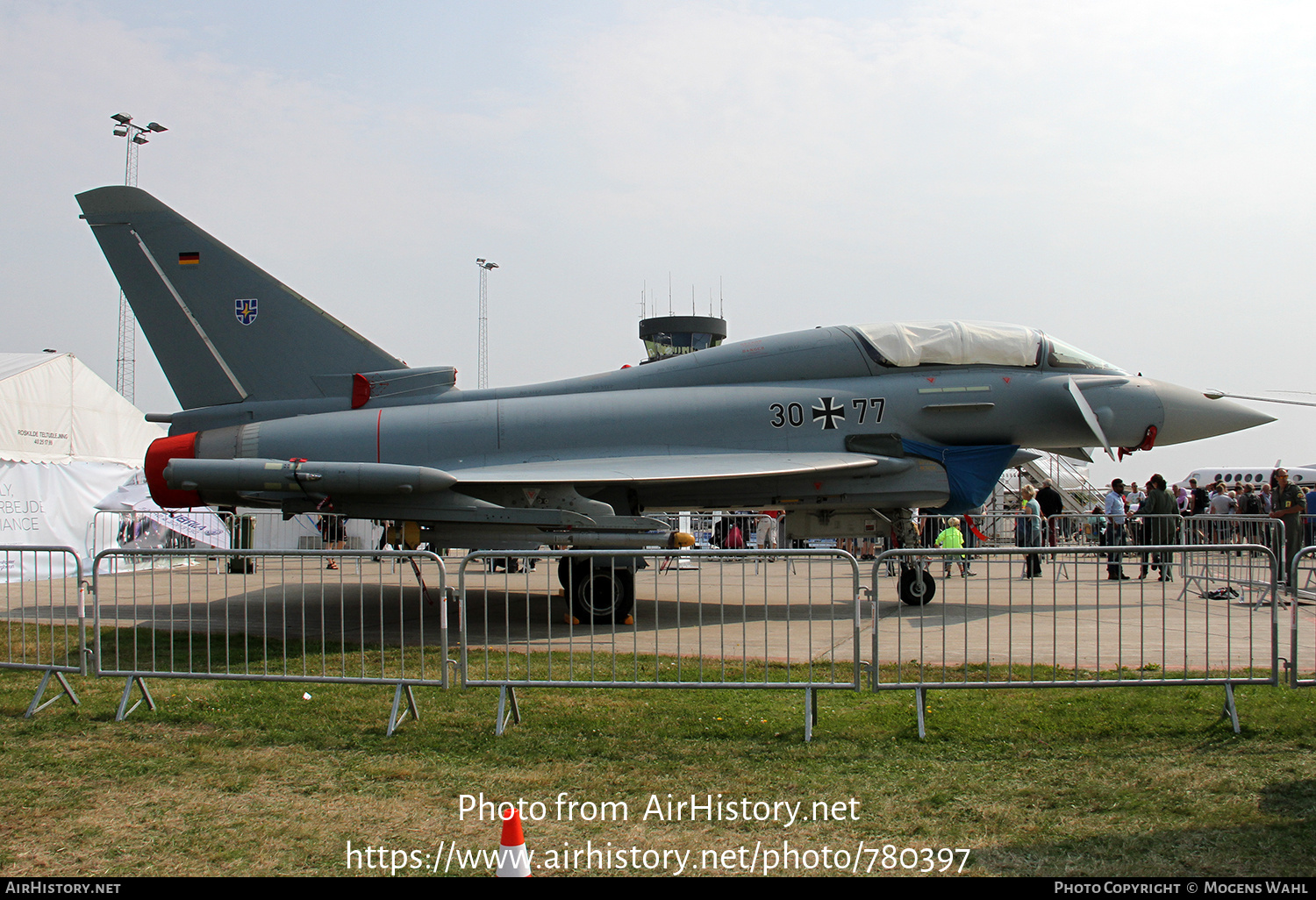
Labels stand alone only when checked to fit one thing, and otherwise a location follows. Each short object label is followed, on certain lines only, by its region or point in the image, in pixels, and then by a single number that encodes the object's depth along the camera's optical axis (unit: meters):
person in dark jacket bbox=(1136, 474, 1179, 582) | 13.77
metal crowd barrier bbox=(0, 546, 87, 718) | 6.43
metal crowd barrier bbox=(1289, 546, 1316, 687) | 5.68
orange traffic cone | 3.11
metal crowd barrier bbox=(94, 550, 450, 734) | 6.20
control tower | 41.84
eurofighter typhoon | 10.24
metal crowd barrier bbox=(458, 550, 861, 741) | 5.90
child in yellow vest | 14.18
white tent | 15.59
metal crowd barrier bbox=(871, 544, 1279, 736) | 5.82
